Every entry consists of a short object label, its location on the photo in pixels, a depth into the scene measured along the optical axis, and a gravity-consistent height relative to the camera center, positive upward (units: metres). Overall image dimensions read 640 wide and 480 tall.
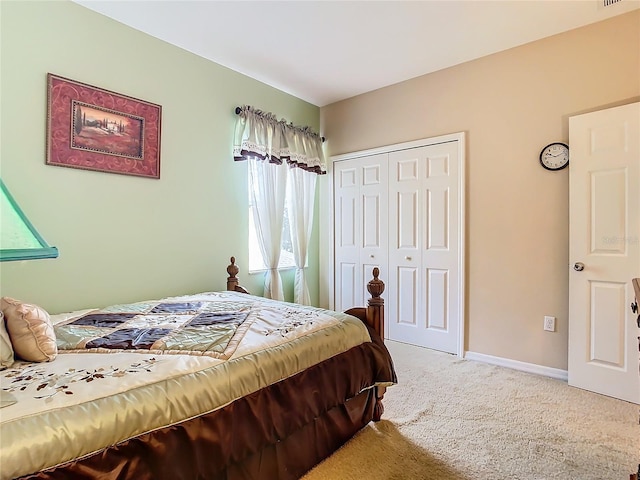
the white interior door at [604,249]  2.29 -0.04
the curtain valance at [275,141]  3.20 +1.00
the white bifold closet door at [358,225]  3.70 +0.18
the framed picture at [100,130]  2.18 +0.76
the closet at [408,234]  3.21 +0.07
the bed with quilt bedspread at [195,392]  0.96 -0.53
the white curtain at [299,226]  3.82 +0.17
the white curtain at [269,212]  3.41 +0.28
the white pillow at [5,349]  1.26 -0.41
